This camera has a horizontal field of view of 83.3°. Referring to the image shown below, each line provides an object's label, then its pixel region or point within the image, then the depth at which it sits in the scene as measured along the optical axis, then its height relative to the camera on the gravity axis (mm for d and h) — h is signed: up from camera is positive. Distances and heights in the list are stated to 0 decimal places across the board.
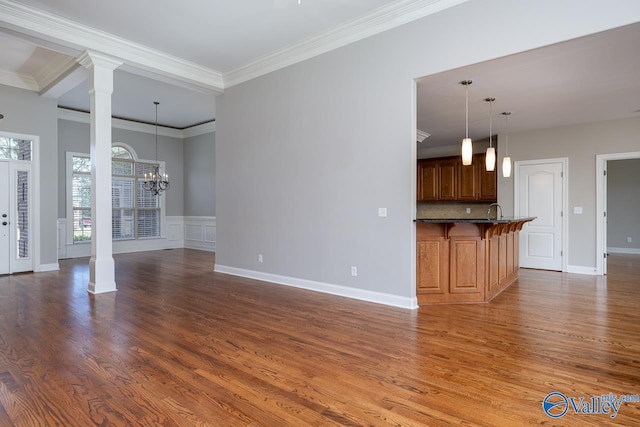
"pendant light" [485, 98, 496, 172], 5012 +715
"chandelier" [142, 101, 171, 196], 8188 +745
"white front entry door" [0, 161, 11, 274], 6164 -159
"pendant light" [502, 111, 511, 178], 5676 +1287
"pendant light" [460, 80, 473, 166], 4152 +666
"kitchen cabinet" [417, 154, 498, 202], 8172 +683
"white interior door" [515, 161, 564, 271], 6781 -44
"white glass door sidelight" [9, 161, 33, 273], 6285 -109
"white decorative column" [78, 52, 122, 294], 4816 +571
